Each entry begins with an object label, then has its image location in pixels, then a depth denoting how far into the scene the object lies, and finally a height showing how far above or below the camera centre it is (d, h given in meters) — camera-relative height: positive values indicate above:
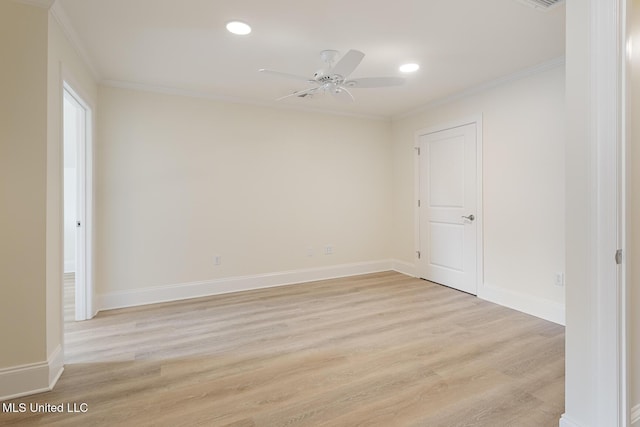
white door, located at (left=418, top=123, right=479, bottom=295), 3.96 +0.06
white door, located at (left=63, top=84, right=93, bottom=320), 3.15 -0.04
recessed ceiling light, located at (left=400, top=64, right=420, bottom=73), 3.18 +1.47
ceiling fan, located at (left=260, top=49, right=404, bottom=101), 2.38 +1.12
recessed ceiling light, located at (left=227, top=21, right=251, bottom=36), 2.38 +1.42
